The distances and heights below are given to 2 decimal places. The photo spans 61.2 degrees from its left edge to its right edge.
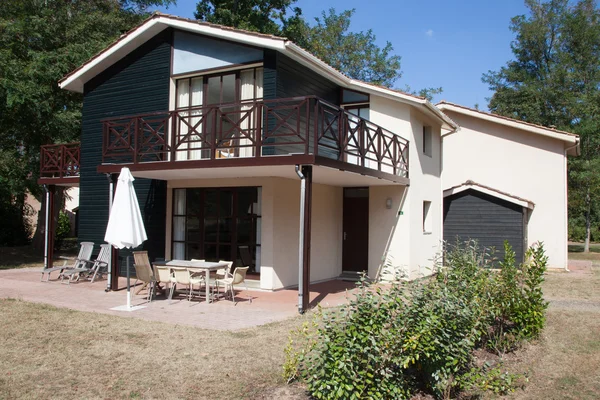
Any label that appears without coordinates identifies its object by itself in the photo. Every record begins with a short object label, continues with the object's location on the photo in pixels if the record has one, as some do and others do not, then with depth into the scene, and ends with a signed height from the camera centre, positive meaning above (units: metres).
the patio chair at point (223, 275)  10.24 -1.09
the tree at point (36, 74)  16.19 +4.70
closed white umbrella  9.13 +0.02
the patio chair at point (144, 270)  9.74 -0.93
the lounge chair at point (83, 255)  13.07 -0.91
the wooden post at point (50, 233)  14.42 -0.39
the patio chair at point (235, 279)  9.52 -1.07
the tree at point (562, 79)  25.34 +8.84
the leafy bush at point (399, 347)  4.55 -1.15
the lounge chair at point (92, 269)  12.55 -1.23
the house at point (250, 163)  11.09 +1.43
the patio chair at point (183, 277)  9.69 -1.06
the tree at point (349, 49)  34.03 +11.75
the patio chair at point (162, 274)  9.88 -1.02
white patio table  9.83 -0.86
